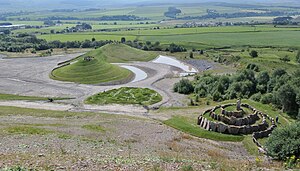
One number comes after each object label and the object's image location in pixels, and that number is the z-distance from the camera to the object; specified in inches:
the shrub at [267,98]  2605.1
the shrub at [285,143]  1336.1
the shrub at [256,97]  2738.7
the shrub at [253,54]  5153.1
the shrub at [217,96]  3014.8
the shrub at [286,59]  4697.8
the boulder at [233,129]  2030.0
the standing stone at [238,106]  2240.4
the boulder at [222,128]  2042.3
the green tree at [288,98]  2377.0
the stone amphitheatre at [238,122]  2027.6
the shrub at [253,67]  4148.6
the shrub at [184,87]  3363.7
